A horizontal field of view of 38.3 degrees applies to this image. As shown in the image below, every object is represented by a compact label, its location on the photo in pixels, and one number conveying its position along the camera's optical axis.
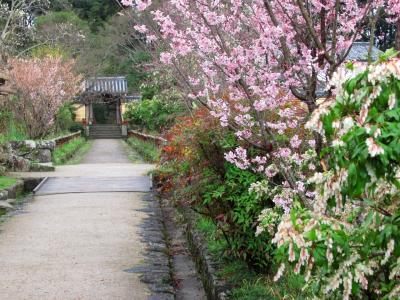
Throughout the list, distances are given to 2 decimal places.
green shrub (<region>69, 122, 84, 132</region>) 40.98
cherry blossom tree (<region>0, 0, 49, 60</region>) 23.97
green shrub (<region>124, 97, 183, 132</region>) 23.65
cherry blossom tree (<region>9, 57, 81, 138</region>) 22.03
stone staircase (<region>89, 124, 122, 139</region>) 44.09
